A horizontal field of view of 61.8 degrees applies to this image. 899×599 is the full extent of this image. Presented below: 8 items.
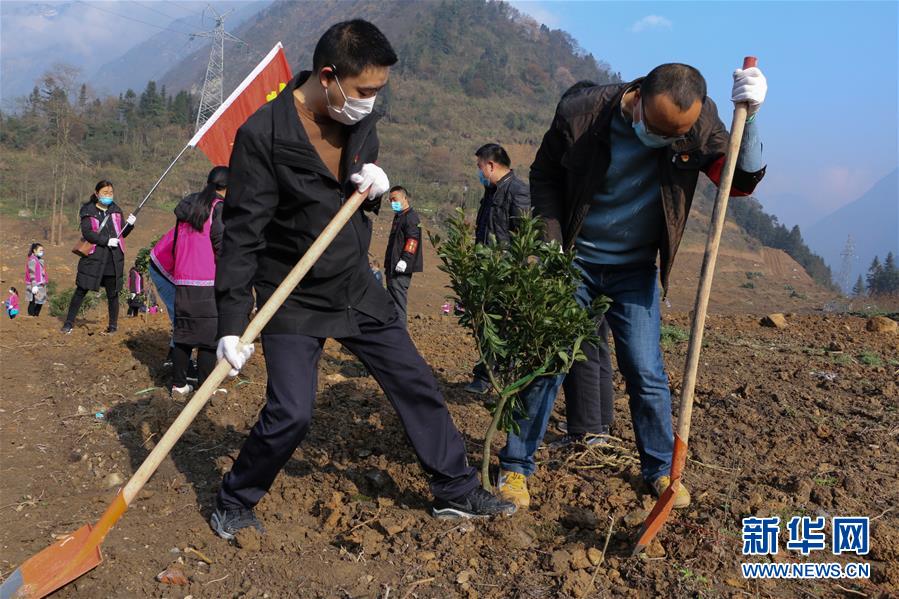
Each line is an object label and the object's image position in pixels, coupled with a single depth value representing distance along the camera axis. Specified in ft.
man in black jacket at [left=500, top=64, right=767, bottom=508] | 10.20
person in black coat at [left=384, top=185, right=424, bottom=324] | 24.93
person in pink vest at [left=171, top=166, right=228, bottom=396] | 18.12
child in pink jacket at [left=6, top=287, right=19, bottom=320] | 35.40
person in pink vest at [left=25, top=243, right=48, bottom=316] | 33.88
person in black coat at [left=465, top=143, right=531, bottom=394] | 19.58
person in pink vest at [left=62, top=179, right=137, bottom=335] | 26.40
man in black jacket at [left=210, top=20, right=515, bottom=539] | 9.73
